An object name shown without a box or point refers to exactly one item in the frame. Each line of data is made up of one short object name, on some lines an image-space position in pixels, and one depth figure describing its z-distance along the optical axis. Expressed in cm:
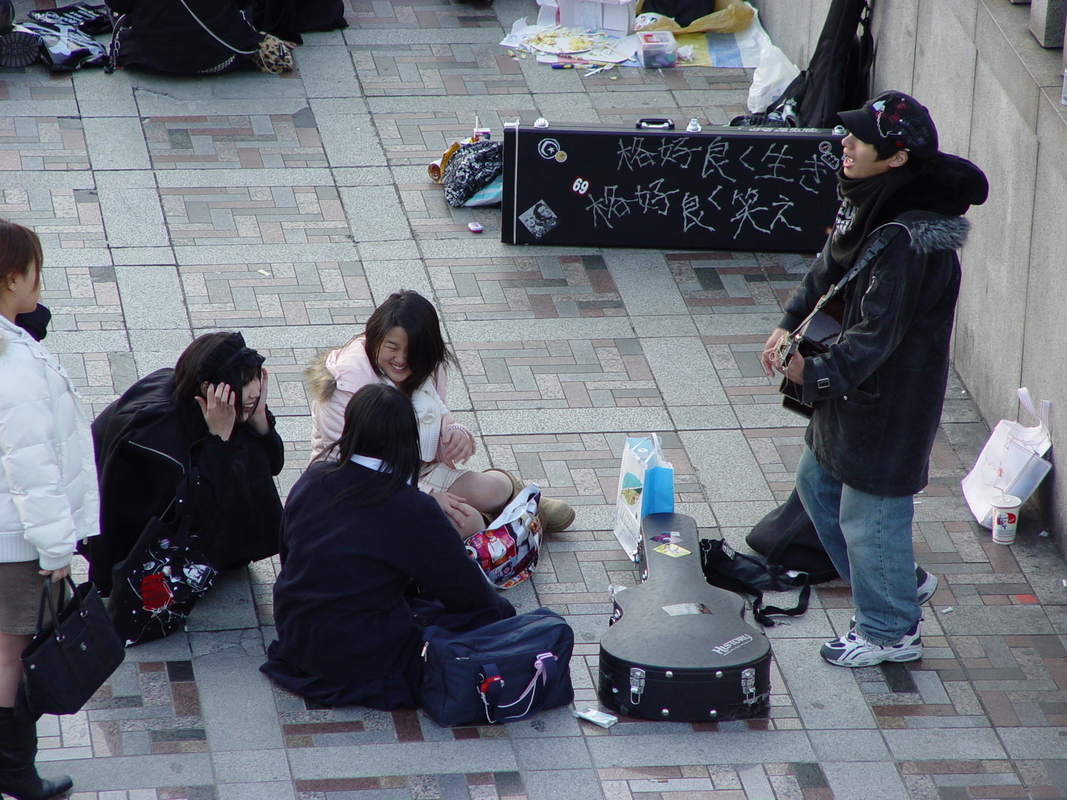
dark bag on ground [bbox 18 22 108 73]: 1881
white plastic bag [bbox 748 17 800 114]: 1850
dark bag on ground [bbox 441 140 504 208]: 1612
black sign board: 1512
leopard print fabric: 1903
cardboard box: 2069
